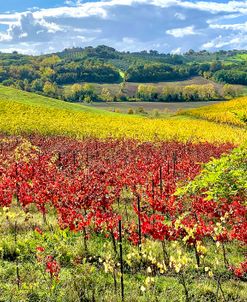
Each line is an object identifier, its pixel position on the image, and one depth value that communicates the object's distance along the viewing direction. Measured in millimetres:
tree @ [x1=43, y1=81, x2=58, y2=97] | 144625
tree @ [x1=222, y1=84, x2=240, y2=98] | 141750
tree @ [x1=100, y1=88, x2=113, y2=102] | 153250
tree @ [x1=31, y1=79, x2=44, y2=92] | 161750
